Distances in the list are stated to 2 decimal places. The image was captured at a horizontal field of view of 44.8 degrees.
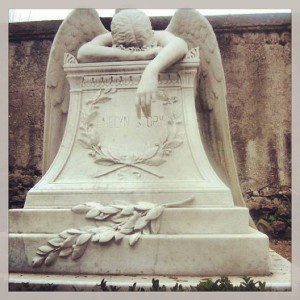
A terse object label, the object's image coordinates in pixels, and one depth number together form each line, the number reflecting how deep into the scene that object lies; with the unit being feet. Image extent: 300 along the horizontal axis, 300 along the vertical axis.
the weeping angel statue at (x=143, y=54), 9.21
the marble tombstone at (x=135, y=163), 7.61
